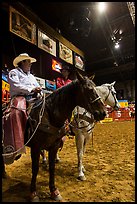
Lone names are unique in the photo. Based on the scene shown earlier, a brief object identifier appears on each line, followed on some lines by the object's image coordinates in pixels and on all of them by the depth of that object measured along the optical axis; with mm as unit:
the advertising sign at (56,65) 12991
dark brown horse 2076
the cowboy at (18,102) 2078
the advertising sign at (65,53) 11398
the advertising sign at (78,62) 13623
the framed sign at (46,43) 9130
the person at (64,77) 4000
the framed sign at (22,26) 7000
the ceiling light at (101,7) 8514
